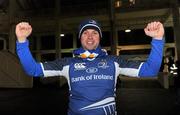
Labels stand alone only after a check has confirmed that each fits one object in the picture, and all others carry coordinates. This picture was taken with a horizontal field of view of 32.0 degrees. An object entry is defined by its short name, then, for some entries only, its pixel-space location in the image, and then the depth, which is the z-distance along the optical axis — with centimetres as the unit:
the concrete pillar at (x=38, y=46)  2466
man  203
